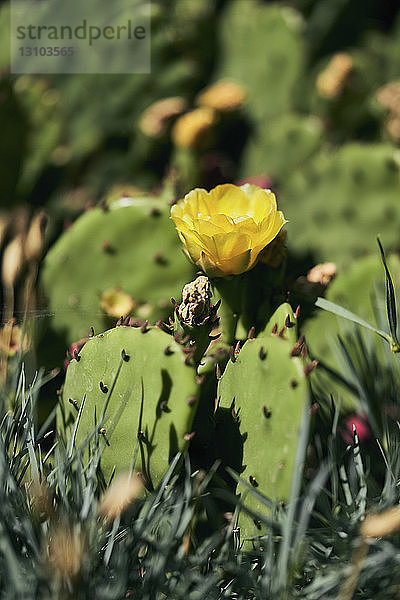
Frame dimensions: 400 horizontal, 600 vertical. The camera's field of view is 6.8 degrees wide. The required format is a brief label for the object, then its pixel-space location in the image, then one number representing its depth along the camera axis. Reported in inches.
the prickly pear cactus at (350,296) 76.2
